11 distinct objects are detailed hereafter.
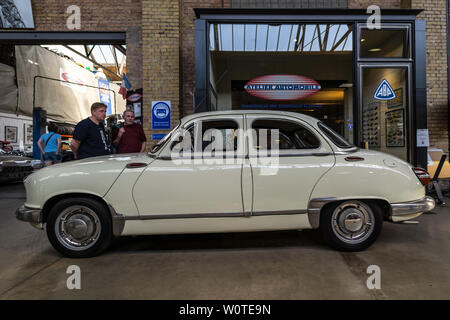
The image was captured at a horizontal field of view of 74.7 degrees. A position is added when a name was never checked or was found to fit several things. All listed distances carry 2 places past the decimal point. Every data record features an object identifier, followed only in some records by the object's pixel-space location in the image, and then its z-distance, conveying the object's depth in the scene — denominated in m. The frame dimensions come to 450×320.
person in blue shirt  7.82
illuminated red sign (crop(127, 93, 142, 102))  7.21
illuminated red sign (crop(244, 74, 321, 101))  8.56
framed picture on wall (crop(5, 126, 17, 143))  12.17
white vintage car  3.19
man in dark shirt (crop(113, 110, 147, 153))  5.02
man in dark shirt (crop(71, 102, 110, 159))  4.23
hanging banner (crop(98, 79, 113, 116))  19.00
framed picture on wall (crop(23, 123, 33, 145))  13.46
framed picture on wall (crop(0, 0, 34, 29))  7.23
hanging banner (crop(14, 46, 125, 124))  12.99
